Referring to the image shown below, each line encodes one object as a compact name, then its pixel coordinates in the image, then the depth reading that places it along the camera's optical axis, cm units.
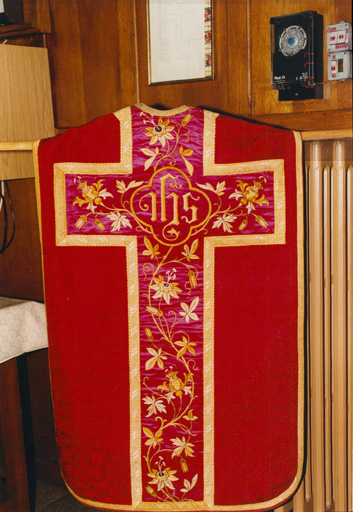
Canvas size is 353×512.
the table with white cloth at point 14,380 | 191
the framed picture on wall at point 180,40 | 184
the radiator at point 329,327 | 162
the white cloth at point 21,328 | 190
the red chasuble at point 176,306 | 159
